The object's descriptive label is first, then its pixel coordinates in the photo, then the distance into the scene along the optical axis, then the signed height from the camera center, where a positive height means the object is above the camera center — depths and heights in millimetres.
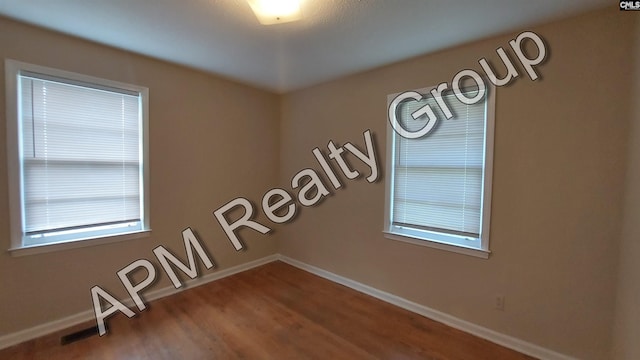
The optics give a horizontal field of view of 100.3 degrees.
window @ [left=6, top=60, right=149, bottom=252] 2139 +68
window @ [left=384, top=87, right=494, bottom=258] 2342 -48
